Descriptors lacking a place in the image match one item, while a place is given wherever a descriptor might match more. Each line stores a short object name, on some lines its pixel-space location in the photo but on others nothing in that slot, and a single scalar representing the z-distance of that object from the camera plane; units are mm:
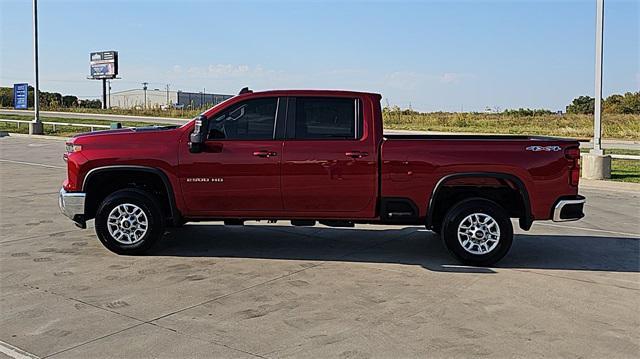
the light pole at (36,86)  33500
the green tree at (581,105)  92500
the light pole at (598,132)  16328
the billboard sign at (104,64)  72438
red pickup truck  7281
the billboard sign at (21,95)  43975
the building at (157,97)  115625
